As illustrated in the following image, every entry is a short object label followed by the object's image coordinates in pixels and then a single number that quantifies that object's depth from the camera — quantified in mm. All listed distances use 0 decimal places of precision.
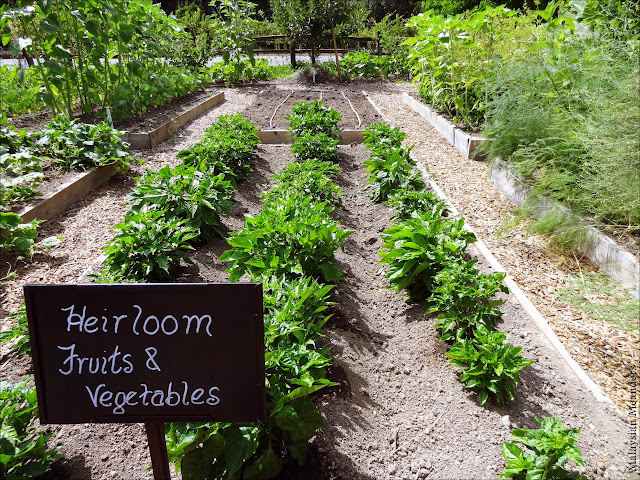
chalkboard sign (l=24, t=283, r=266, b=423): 1401
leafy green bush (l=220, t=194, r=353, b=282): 2678
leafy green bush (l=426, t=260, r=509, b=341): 2465
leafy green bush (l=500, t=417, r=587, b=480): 1639
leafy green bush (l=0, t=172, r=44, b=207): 3707
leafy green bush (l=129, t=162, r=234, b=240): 3648
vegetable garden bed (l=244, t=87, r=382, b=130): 7883
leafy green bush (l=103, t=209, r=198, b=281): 2917
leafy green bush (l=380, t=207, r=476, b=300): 2835
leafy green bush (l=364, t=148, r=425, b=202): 4422
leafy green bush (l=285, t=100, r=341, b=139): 6422
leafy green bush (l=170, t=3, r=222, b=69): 11805
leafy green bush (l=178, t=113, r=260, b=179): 4882
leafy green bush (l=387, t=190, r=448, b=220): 3824
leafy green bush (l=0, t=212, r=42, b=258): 3355
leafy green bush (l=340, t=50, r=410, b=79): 13657
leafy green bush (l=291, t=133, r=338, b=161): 5512
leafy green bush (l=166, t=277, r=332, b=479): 1649
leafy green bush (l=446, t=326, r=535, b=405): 2123
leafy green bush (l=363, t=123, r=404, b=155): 5204
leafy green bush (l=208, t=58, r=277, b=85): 12508
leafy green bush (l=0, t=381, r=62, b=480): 1649
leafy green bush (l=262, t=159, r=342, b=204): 4022
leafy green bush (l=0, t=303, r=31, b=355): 2078
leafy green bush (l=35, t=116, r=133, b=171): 4922
